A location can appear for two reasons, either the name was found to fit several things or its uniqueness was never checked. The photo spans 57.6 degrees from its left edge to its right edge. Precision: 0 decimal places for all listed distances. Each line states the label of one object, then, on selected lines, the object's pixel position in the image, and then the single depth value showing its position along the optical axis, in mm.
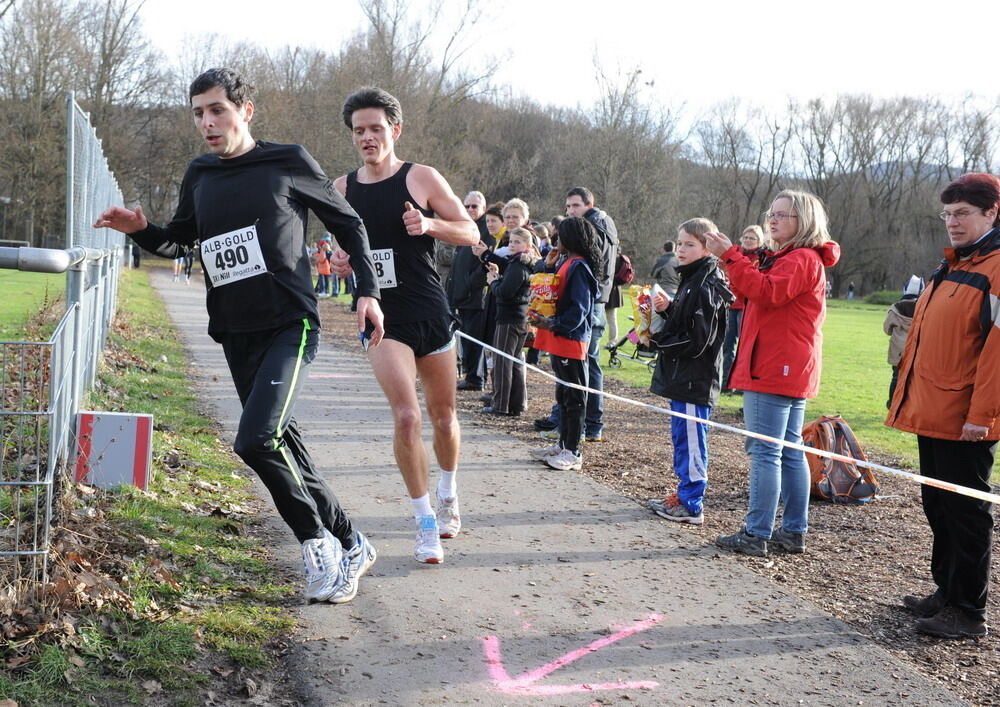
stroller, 15316
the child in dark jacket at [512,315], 9117
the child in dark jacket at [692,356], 5895
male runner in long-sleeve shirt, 3807
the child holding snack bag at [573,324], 7230
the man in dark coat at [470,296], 10891
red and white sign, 5242
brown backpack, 6613
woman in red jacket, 5027
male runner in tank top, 4684
